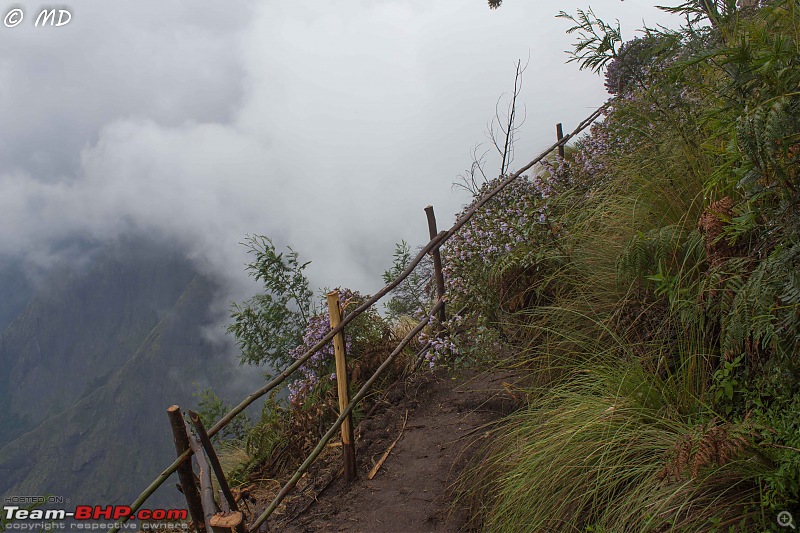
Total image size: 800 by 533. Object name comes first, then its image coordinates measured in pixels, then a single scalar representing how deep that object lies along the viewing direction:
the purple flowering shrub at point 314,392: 4.55
